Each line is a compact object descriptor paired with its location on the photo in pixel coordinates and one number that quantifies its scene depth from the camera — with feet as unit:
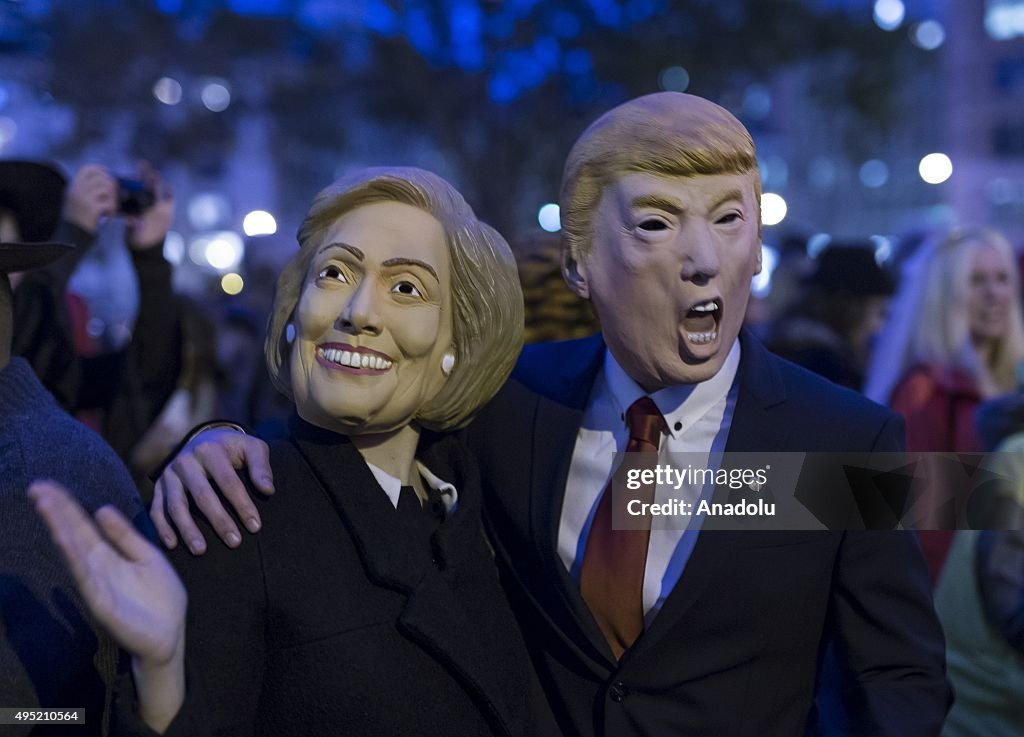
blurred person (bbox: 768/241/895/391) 17.57
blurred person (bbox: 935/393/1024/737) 8.93
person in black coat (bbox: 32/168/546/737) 6.58
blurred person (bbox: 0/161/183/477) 10.72
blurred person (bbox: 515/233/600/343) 11.53
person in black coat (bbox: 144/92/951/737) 7.14
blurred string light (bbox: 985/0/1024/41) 117.70
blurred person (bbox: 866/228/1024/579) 14.43
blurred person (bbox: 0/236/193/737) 6.60
